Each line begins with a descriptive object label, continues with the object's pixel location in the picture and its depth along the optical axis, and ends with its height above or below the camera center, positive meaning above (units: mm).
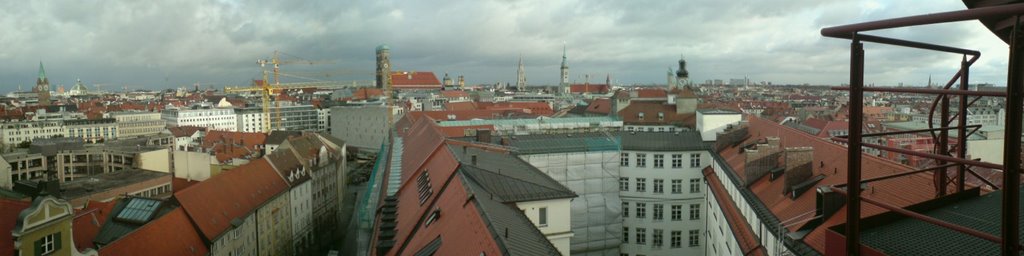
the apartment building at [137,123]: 121875 -5557
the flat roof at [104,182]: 41031 -5915
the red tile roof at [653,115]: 62459 -2341
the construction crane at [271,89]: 134238 +780
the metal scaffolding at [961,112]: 5648 -247
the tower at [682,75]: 83938 +1998
